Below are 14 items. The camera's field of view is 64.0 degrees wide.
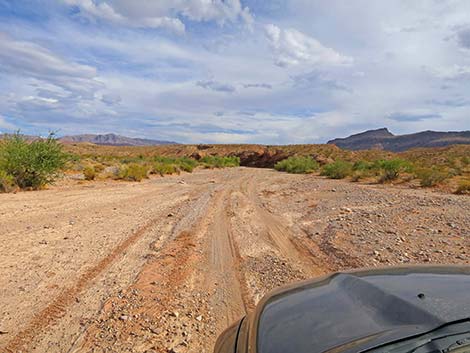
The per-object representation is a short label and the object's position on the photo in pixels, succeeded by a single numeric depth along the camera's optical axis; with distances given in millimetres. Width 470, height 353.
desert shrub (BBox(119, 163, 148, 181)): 22000
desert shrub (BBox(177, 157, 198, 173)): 35012
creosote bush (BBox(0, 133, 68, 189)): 15938
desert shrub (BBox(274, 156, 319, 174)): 36438
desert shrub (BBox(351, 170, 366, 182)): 23741
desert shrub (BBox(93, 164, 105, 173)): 24028
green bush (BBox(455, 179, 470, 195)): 15219
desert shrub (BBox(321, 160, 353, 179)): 26344
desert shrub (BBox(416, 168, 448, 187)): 18312
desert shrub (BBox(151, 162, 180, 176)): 28062
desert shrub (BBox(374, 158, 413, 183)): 22047
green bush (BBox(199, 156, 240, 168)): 49094
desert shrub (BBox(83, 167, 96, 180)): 20969
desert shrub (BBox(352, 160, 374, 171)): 27641
